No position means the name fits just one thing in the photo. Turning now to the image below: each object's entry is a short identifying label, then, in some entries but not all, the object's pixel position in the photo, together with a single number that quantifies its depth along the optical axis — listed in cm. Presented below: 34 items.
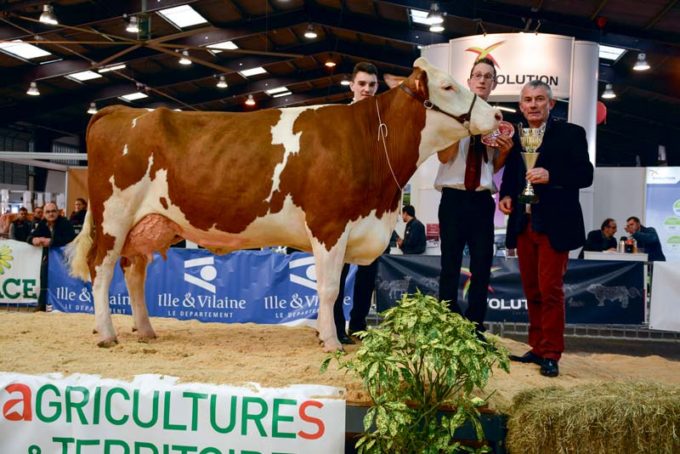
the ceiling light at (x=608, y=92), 1809
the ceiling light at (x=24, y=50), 1703
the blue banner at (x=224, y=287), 806
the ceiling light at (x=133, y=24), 1273
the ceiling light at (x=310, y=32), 1677
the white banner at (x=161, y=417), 325
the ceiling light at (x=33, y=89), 1881
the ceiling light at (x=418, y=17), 1653
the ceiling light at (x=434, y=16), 1299
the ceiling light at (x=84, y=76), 2045
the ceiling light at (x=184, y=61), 1315
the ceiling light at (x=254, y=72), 2342
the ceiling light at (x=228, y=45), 1918
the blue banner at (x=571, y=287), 787
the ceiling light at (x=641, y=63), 1526
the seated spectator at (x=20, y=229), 1120
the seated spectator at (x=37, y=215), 1145
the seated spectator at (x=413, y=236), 1023
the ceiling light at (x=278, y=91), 2693
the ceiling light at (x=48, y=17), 1182
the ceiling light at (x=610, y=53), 1677
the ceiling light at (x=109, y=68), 1811
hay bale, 301
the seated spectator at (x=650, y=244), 1151
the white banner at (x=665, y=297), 779
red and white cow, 416
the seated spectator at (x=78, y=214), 1032
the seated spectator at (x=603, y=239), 1153
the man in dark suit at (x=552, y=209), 388
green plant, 299
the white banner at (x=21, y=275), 845
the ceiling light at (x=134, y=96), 2356
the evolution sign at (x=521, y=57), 1129
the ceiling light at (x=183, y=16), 1636
